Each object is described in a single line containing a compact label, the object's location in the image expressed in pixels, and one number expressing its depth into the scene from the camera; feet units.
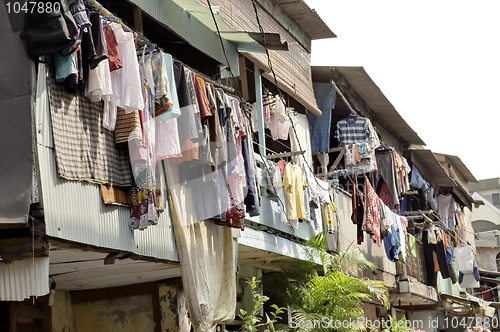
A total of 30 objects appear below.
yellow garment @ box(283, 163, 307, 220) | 41.27
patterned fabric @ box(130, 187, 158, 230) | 27.27
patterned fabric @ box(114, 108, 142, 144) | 26.63
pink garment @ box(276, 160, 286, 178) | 41.68
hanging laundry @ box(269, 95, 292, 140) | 45.14
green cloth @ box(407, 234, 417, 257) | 66.25
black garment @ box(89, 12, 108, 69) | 24.31
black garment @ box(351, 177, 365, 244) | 52.37
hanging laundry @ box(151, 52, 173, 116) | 28.02
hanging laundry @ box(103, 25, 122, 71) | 25.81
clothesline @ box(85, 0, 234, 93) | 26.00
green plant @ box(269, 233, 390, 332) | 42.60
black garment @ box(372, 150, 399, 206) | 62.08
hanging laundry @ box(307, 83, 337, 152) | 54.24
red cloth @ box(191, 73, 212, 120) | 30.86
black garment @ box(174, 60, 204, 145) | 30.09
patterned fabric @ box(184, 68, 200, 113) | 30.32
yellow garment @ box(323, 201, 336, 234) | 48.16
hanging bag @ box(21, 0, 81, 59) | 22.68
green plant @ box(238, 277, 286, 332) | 35.37
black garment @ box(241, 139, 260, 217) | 34.99
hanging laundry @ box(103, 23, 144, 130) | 25.82
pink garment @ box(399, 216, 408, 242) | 61.67
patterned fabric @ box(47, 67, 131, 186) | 24.16
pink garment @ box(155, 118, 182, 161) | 28.48
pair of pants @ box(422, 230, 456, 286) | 73.41
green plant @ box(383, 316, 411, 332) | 51.29
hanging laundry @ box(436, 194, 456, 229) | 87.15
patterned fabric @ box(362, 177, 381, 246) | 52.65
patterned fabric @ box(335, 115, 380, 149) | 56.59
